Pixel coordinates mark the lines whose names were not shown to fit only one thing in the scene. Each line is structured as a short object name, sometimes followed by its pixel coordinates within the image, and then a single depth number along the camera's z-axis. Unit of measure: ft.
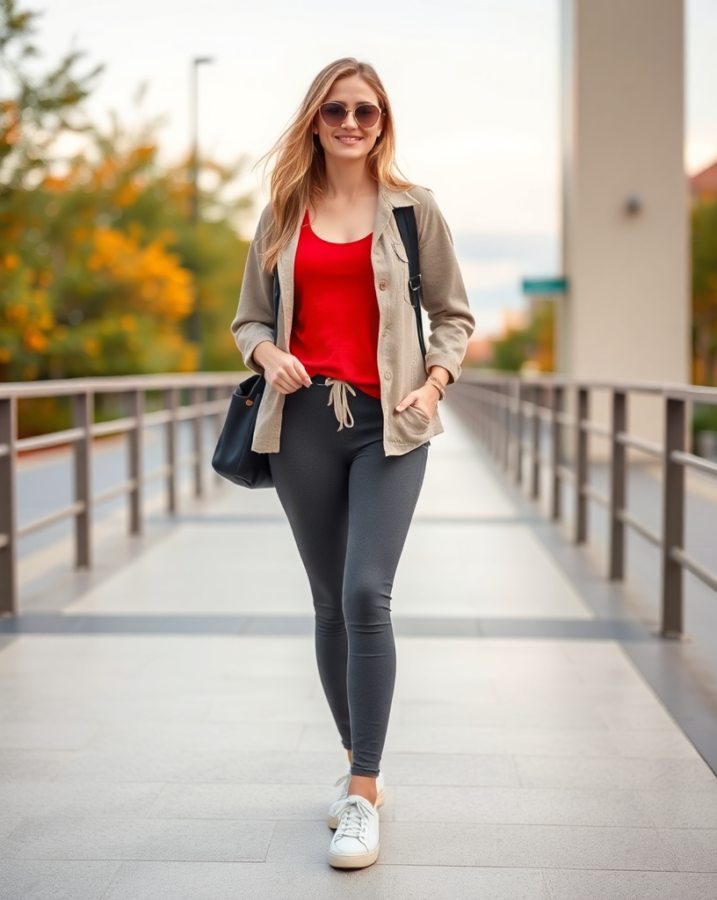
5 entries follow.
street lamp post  79.10
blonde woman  8.67
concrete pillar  46.78
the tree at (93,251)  50.14
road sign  48.93
